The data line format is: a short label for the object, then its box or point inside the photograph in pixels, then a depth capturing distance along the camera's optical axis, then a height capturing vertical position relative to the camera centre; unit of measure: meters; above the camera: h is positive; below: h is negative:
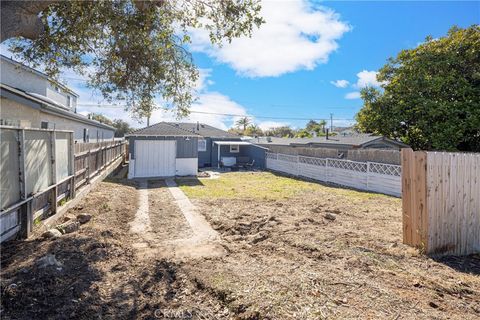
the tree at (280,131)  63.37 +4.99
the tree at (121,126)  52.22 +4.90
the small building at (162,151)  16.09 +0.04
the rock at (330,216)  7.68 -1.76
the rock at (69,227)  5.61 -1.53
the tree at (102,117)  29.41 +5.63
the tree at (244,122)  68.33 +7.43
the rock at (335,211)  8.51 -1.78
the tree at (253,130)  57.91 +4.94
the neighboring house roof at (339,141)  18.62 +0.94
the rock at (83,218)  6.38 -1.53
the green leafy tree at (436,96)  16.72 +3.69
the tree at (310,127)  38.00 +5.29
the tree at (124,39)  5.23 +2.33
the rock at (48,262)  3.84 -1.54
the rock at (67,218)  6.34 -1.52
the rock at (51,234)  5.05 -1.51
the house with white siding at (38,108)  7.44 +1.44
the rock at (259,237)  5.91 -1.83
